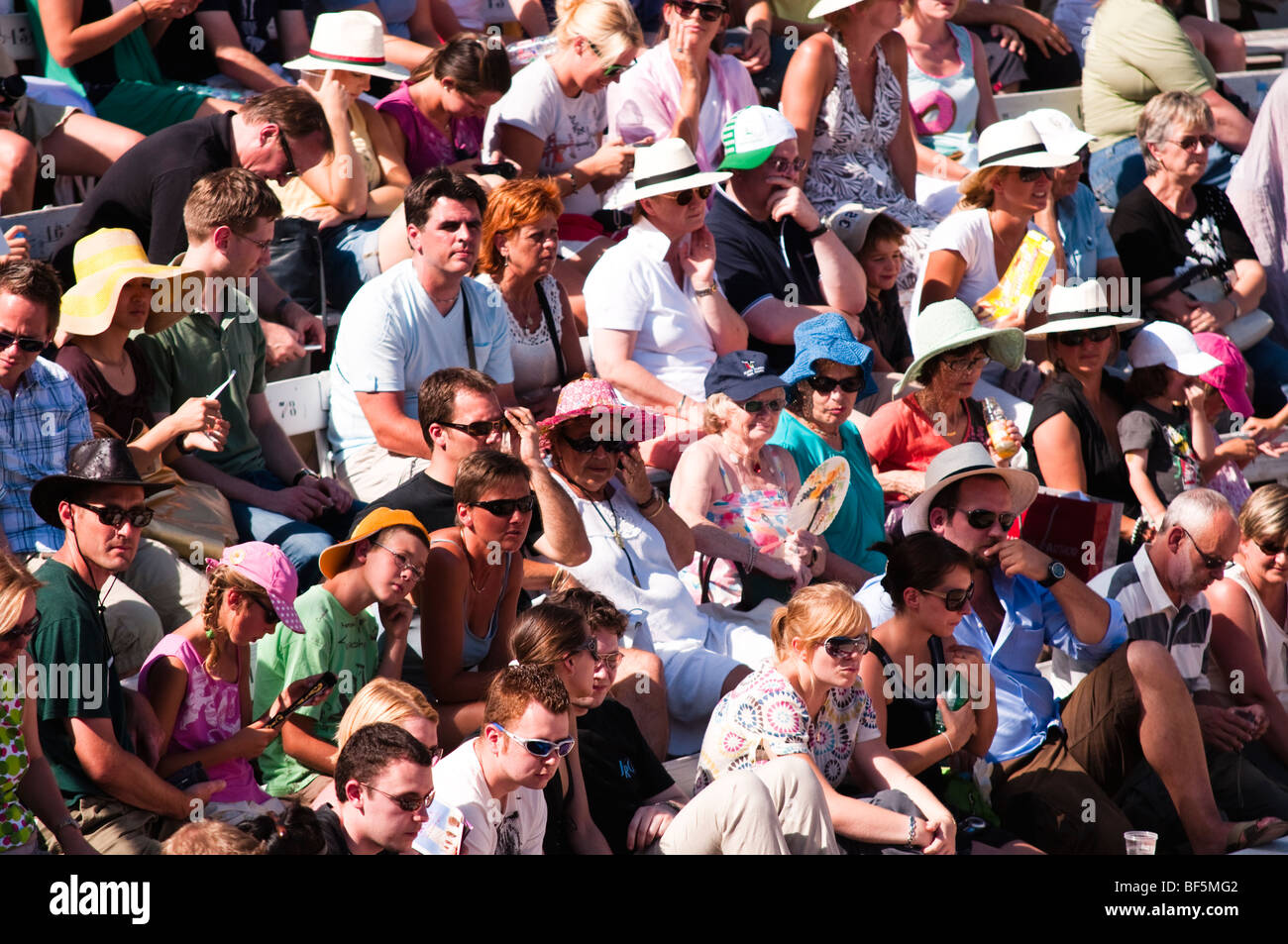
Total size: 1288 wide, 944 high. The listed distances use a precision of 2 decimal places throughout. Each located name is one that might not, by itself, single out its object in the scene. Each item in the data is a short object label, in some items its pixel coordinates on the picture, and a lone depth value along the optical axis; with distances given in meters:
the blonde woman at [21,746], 7.54
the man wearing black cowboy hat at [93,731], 7.96
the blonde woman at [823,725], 9.01
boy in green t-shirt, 9.02
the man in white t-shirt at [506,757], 8.18
